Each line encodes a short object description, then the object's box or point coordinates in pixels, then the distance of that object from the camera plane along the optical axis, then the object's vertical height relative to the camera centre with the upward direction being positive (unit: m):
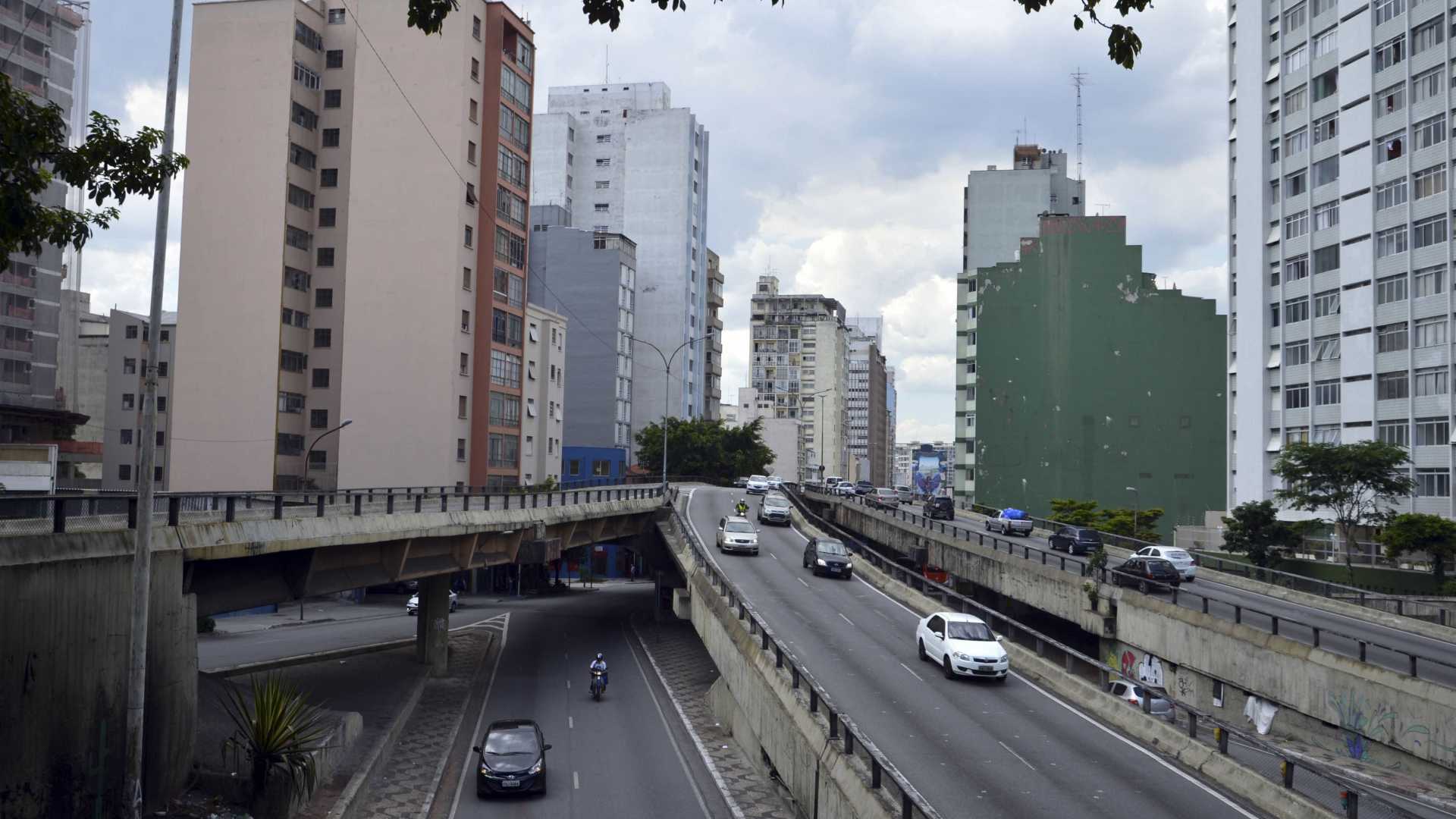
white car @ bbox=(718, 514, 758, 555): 53.00 -4.56
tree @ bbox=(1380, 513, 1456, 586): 45.31 -3.12
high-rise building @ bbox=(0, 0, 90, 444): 70.91 +10.21
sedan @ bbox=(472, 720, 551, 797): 28.25 -8.75
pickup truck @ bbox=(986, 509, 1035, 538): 66.50 -4.50
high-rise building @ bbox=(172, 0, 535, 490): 67.12 +13.07
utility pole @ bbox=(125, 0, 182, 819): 17.77 -1.39
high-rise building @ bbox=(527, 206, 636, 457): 111.06 +14.01
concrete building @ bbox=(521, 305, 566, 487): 91.25 +4.17
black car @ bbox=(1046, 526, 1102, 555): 55.97 -4.55
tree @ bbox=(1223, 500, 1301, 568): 54.50 -3.88
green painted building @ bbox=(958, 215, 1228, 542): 90.69 +6.47
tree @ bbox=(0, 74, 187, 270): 12.38 +3.37
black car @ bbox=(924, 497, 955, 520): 73.81 -4.00
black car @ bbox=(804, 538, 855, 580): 47.00 -4.93
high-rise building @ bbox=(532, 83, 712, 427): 123.00 +30.48
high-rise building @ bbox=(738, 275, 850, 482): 196.12 +11.76
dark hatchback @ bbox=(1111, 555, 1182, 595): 40.03 -4.58
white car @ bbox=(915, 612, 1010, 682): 27.67 -5.27
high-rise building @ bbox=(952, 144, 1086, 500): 119.88 +29.04
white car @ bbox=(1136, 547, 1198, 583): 47.09 -4.59
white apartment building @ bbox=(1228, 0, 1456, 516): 55.72 +13.52
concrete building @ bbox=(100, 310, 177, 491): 80.25 +3.34
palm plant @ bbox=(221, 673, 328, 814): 21.05 -6.21
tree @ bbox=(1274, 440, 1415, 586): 50.75 -0.69
